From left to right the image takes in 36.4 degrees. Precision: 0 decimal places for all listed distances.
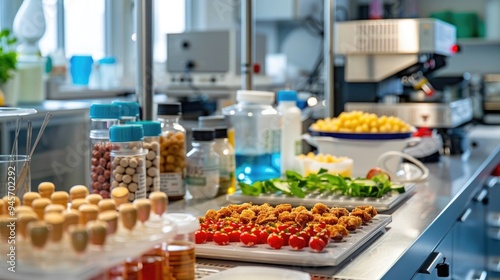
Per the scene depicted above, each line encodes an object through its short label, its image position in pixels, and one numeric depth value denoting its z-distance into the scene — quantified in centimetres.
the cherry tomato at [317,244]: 106
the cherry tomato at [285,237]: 110
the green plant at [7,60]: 311
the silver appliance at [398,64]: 264
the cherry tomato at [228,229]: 116
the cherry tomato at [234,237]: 114
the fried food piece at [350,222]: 120
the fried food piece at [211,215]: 125
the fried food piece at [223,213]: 125
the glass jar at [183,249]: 85
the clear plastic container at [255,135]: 181
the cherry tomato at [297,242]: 108
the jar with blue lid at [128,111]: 145
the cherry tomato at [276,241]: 109
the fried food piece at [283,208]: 126
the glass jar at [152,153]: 140
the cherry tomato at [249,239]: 112
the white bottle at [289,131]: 196
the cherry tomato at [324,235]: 108
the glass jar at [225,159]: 163
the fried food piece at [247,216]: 122
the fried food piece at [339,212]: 125
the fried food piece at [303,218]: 117
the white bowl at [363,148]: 203
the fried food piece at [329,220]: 119
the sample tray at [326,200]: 152
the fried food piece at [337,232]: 113
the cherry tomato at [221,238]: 113
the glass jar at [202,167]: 158
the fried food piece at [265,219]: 120
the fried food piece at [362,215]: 128
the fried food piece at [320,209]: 126
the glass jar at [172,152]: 155
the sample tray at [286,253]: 104
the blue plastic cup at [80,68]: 405
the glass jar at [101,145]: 131
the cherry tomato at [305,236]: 109
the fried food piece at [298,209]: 124
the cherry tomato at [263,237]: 112
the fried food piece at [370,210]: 133
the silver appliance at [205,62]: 443
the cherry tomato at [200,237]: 114
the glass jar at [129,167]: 126
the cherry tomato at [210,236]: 115
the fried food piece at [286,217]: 119
